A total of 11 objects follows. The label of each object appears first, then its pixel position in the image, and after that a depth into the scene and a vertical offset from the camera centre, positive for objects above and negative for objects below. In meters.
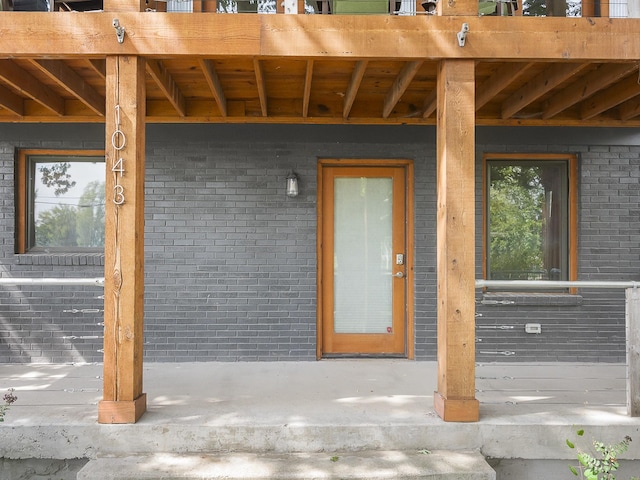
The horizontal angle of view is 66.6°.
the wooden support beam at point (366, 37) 3.22 +1.38
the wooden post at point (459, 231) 3.29 +0.08
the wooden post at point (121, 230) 3.22 +0.11
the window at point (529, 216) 5.12 +0.28
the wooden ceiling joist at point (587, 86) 3.68 +1.30
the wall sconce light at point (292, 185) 4.88 +0.60
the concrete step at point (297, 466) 2.87 -1.36
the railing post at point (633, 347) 3.32 -0.72
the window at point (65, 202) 5.04 +0.46
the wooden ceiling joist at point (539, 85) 3.65 +1.30
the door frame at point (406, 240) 5.02 +0.03
